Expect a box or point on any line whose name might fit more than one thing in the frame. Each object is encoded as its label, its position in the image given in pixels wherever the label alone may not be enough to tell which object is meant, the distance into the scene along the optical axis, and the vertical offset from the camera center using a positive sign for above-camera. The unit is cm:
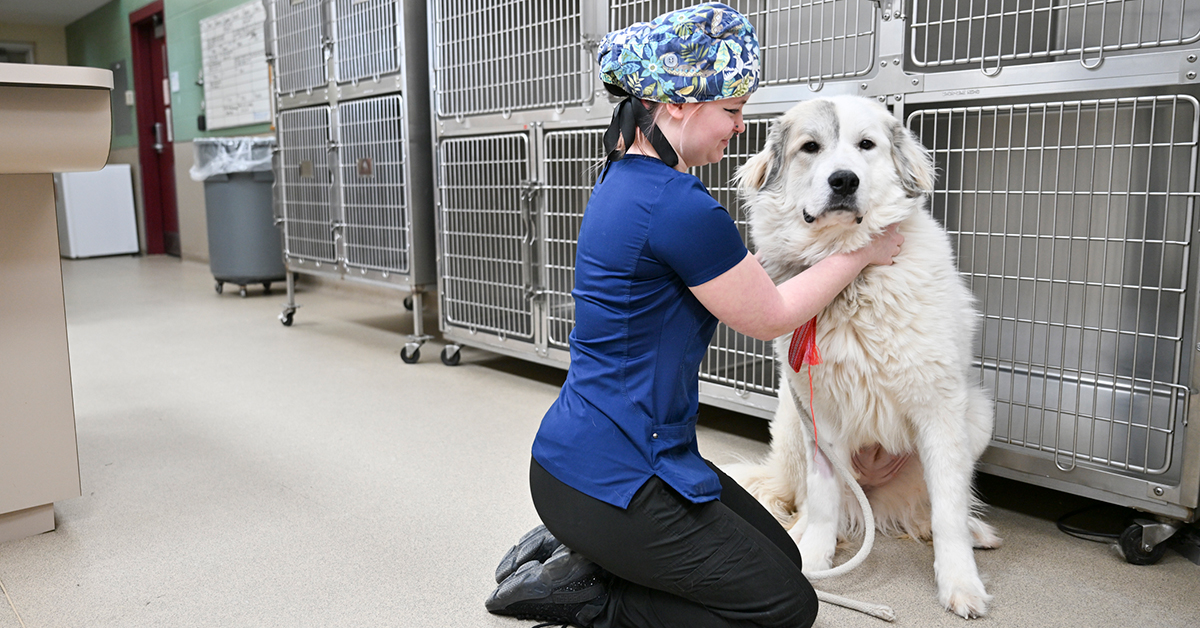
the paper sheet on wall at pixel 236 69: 677 +107
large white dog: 164 -28
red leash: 171 -34
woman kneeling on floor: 129 -24
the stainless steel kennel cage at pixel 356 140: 391 +26
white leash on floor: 160 -76
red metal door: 910 +71
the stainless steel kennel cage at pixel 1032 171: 182 +3
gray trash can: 580 -9
